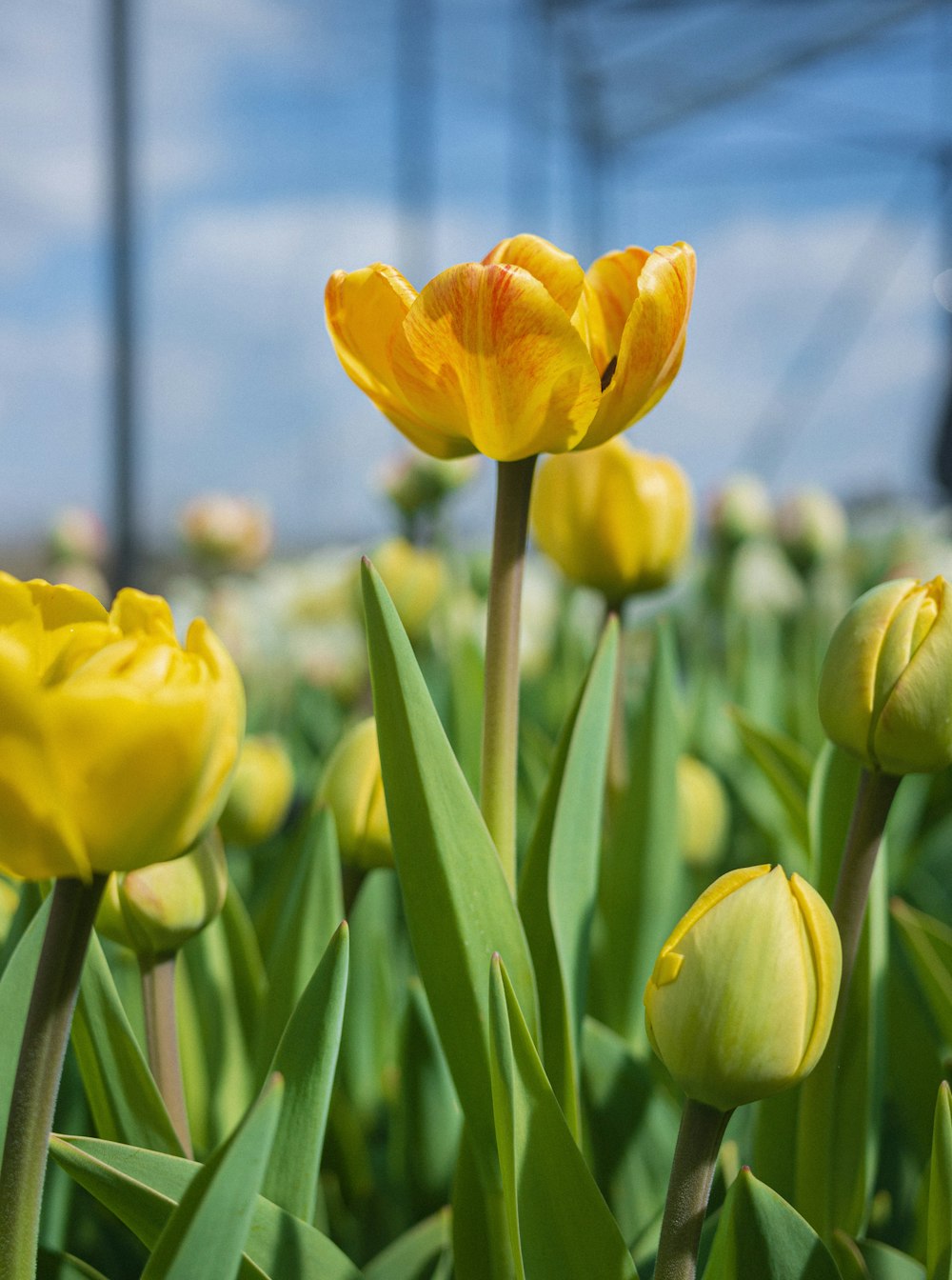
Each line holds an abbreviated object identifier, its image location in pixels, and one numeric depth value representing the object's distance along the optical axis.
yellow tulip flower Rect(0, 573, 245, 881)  0.18
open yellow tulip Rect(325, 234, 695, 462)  0.24
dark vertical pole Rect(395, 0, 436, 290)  4.49
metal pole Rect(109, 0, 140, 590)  1.76
